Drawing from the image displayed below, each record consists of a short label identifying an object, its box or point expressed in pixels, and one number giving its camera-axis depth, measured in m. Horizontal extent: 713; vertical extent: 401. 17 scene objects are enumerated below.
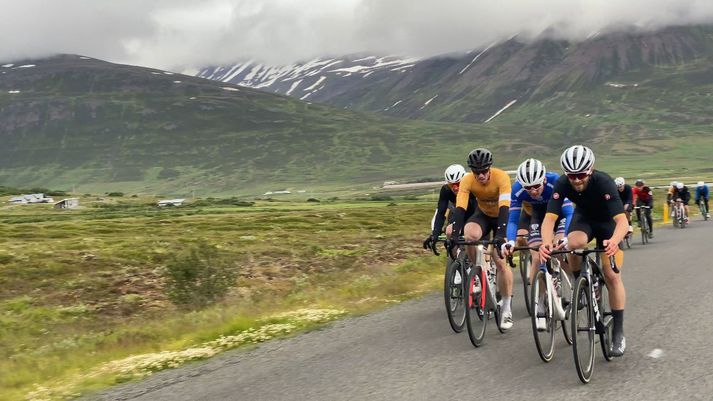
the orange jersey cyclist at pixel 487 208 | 11.05
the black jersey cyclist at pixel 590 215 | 8.54
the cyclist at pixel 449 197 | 12.48
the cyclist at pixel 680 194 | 33.47
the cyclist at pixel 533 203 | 10.10
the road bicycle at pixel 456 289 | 10.76
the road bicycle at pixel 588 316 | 8.01
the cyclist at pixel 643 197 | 27.47
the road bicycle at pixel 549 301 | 8.67
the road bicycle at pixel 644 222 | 26.94
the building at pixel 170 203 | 109.00
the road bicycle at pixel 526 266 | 14.69
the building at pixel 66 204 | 104.31
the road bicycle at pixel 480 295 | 10.27
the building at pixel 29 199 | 120.26
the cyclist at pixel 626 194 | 20.78
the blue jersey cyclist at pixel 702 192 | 36.72
